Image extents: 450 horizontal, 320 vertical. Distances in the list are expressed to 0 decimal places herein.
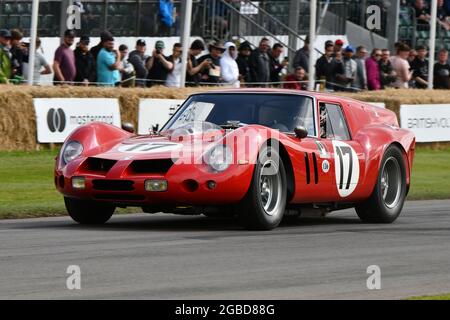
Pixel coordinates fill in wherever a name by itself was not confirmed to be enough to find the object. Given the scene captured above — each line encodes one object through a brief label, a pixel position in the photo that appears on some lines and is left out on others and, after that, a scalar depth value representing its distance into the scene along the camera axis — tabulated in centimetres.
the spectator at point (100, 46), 2054
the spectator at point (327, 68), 2488
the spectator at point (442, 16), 3406
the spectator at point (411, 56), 2861
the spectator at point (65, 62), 2019
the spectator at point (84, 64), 2050
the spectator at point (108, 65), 2064
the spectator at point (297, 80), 2385
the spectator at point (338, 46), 2462
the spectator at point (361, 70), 2594
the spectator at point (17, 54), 2022
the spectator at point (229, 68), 2247
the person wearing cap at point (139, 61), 2197
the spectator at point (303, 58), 2483
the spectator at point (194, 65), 2252
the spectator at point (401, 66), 2701
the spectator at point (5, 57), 1967
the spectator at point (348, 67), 2504
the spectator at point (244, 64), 2319
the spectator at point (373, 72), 2612
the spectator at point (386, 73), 2675
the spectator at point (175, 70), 2220
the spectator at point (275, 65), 2383
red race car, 1071
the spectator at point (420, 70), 2858
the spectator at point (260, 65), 2312
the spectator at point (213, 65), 2239
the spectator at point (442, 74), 2925
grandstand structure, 2630
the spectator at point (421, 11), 3303
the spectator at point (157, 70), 2216
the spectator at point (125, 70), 2188
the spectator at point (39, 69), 2070
